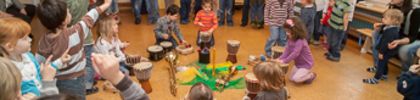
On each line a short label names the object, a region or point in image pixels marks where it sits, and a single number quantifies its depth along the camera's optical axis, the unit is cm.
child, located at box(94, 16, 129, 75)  368
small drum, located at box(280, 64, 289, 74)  400
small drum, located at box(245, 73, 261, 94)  332
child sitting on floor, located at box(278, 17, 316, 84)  394
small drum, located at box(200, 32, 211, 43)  466
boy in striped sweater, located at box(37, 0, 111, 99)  245
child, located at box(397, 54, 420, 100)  271
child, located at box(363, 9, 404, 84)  396
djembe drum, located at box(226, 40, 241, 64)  457
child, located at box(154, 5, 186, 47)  493
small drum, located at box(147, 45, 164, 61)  465
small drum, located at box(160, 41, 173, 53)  484
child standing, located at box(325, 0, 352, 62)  466
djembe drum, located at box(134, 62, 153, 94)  364
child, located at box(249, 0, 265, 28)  650
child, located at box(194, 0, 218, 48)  507
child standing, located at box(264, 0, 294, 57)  471
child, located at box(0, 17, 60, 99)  200
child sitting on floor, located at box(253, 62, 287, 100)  255
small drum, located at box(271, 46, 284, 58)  435
